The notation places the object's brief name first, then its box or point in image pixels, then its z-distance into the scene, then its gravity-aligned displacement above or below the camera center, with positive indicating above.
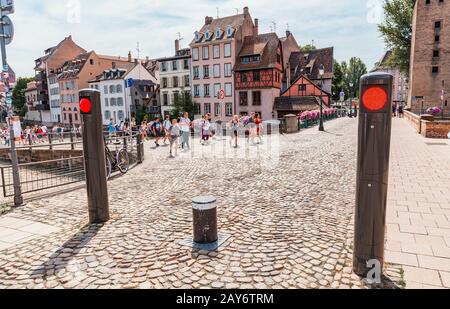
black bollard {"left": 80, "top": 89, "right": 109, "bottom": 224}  5.54 -0.73
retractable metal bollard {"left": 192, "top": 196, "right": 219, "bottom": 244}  4.71 -1.56
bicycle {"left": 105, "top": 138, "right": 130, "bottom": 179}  10.07 -1.56
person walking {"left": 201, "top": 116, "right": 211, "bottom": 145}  18.91 -1.16
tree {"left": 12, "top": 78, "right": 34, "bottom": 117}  84.56 +3.68
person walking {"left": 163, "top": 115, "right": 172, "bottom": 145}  16.81 -0.73
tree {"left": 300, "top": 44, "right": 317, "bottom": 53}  67.81 +12.01
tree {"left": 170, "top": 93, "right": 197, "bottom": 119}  48.97 +0.71
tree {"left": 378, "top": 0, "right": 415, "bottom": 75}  51.22 +12.11
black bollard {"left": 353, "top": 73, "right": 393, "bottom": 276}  3.40 -0.68
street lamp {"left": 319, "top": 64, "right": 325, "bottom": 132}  23.87 -1.47
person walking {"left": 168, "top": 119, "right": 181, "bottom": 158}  14.33 -0.96
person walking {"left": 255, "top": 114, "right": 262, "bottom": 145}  17.88 -0.96
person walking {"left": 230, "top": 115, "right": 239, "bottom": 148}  16.95 -0.83
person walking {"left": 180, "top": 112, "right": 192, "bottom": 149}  16.09 -0.87
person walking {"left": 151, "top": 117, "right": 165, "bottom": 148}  23.48 -1.17
